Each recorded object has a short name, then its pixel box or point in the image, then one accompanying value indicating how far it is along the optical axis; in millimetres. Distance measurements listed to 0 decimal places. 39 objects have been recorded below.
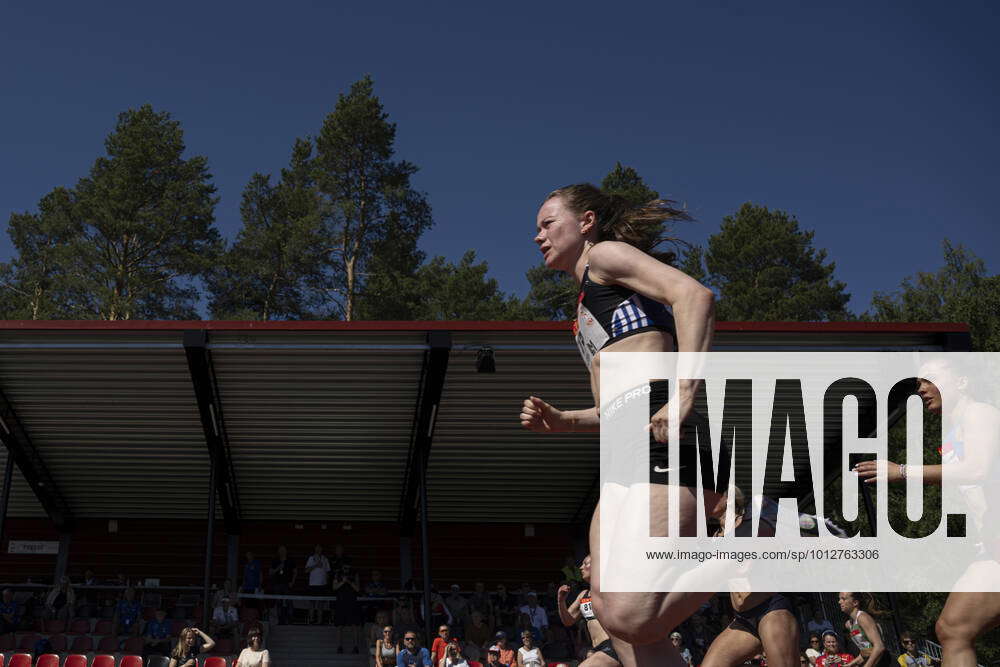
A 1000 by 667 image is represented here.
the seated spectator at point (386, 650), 17000
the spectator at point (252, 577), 21812
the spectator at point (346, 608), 19625
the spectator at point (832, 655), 14719
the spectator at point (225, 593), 19294
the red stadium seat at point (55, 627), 18781
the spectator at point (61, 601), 19484
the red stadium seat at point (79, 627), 18922
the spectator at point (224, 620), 18719
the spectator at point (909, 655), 16234
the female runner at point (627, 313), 3016
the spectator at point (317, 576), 20797
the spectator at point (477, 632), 18841
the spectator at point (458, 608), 19922
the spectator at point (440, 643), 16328
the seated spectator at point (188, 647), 15366
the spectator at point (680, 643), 15452
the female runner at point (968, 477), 4203
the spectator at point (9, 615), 18406
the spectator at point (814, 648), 15727
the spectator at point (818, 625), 17969
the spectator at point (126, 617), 19000
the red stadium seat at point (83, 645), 17953
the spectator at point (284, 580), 20562
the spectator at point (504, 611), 20812
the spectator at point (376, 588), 20719
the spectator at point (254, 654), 16016
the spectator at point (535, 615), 19609
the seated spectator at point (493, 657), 16109
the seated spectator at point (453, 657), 15773
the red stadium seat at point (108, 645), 18156
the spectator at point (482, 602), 20859
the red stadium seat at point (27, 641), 18109
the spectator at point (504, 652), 16653
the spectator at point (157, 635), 17969
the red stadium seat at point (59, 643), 17922
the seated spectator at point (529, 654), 16734
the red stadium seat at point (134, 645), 18156
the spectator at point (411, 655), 16062
